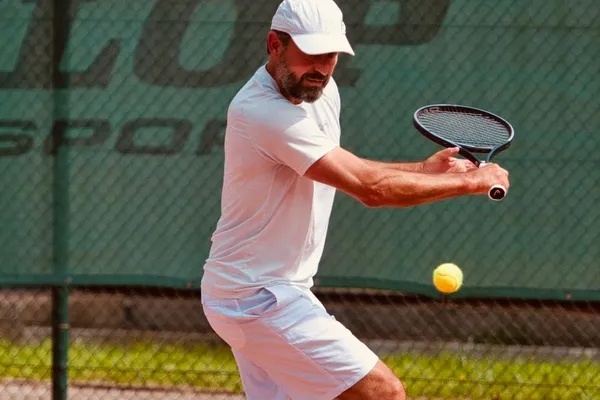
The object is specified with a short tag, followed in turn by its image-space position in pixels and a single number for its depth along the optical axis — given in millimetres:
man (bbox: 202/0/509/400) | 7305
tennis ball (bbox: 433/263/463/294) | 10531
